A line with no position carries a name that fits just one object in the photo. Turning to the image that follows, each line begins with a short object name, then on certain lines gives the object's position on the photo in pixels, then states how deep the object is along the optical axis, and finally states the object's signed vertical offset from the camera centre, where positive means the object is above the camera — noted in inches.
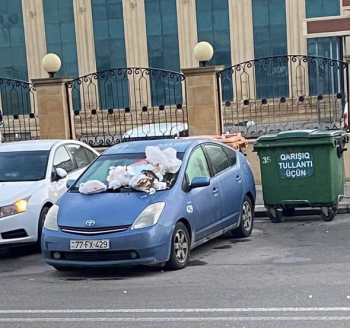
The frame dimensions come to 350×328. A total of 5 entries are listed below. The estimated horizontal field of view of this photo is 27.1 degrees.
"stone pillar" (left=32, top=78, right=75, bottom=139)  624.7 +0.1
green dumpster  433.4 -47.0
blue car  310.5 -50.5
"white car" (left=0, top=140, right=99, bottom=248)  370.9 -38.6
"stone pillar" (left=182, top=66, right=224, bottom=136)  598.9 -1.9
